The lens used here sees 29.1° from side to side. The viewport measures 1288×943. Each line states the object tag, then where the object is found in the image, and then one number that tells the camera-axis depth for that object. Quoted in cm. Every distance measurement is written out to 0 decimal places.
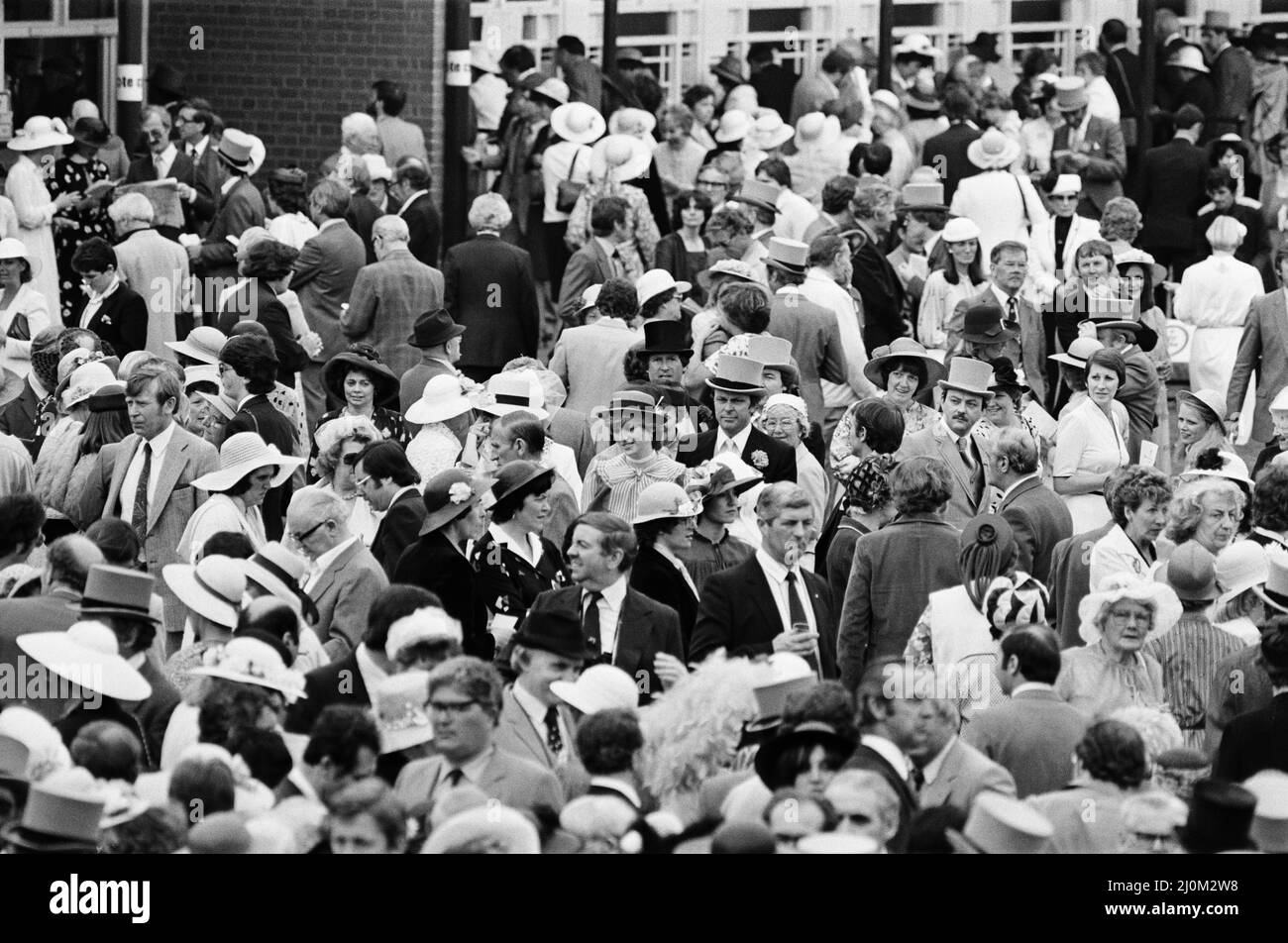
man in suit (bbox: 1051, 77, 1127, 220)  1872
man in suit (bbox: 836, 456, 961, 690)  855
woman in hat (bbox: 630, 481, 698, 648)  864
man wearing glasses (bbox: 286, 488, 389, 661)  834
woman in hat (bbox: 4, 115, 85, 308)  1455
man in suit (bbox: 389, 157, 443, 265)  1541
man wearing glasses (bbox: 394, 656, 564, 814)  636
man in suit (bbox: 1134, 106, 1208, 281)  1766
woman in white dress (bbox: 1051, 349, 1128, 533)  1034
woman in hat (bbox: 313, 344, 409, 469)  1073
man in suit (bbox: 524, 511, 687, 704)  805
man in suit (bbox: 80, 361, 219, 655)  961
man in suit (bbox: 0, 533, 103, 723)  756
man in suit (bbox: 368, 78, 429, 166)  1758
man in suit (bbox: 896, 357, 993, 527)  1024
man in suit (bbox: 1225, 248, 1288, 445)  1304
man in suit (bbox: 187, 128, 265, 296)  1440
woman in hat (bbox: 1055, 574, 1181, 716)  765
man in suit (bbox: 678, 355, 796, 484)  1006
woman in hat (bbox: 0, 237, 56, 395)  1230
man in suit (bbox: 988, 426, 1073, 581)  941
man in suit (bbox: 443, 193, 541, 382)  1362
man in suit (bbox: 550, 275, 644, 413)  1171
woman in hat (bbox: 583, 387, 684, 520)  961
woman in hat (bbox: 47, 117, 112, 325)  1500
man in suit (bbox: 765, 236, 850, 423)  1212
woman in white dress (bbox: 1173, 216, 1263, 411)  1453
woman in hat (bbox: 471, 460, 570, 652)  874
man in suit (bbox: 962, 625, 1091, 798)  695
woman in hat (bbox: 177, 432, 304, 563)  899
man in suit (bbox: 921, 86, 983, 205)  1716
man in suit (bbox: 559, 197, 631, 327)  1398
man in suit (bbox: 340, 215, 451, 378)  1290
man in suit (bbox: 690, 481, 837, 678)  827
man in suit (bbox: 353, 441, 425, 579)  916
